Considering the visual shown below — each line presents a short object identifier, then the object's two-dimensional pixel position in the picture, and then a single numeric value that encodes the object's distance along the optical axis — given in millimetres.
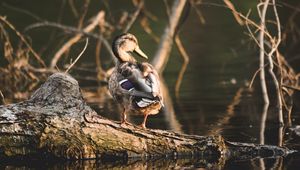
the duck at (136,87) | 14586
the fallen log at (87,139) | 14789
